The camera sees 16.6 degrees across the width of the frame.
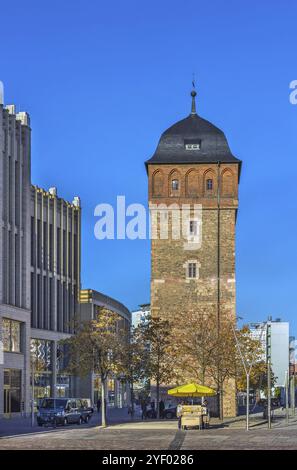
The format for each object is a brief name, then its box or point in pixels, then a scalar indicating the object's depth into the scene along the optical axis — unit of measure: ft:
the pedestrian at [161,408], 250.78
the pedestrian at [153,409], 252.83
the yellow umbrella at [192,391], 198.29
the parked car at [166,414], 250.78
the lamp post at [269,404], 189.80
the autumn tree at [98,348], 209.87
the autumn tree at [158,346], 244.42
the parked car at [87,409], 235.32
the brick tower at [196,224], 259.19
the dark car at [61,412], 216.33
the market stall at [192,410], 183.42
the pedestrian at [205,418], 189.63
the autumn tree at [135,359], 216.29
